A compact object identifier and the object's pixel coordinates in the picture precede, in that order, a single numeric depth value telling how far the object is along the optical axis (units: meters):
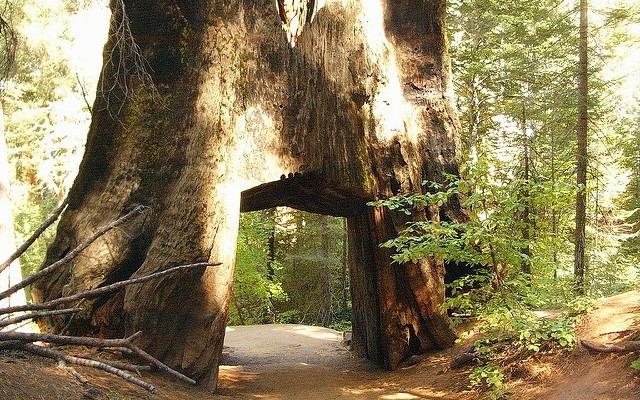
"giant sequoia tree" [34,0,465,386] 7.27
